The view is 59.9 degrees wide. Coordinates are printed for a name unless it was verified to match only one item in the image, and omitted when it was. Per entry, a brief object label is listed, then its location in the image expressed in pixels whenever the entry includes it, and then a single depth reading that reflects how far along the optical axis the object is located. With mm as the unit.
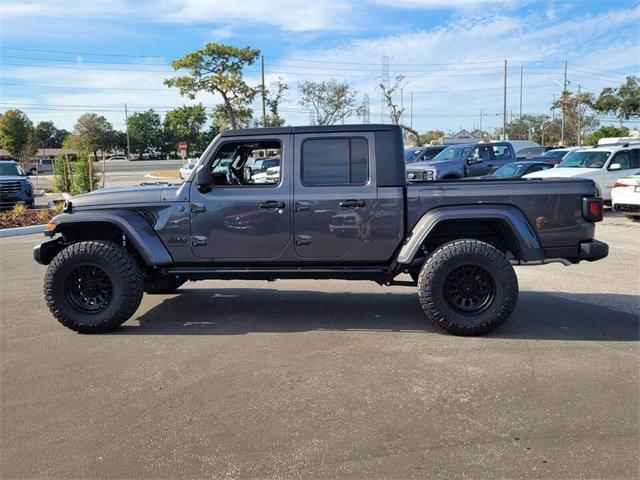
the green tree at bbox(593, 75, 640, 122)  48781
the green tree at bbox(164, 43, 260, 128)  42562
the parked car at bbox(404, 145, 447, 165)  23844
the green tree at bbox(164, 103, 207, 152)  68881
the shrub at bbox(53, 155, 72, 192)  21016
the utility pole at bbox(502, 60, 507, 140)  54812
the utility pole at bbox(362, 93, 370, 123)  47825
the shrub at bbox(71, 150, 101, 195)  17703
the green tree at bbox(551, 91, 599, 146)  62500
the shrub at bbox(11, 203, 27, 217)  15930
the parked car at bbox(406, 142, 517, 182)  17625
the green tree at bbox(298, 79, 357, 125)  46406
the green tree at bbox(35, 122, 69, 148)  115175
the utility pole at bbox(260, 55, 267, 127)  44562
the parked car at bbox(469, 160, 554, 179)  16812
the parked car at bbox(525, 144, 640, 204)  14680
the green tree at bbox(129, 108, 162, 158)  101500
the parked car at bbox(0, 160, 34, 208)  18359
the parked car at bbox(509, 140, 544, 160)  29211
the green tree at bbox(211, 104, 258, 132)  45406
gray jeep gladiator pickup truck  5168
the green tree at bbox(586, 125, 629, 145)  58378
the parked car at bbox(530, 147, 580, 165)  22578
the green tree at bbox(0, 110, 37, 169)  70625
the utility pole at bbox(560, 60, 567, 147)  63922
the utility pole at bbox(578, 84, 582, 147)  56678
